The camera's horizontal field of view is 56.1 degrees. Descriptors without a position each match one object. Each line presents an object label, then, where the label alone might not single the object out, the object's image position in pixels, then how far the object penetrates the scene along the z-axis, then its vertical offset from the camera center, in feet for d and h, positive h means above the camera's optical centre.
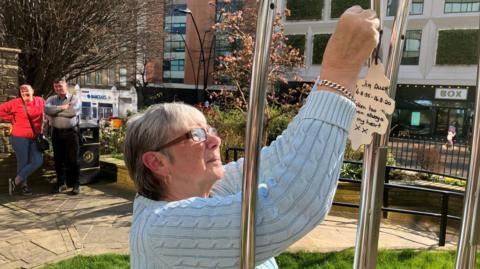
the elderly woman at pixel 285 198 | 3.02 -0.78
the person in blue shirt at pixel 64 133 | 20.58 -2.86
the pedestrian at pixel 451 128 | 33.18 -6.56
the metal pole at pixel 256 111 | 2.94 -0.19
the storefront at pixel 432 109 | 92.58 -4.03
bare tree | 31.86 +3.04
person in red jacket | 20.20 -2.61
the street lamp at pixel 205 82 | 109.48 -0.84
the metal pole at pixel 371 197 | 4.21 -1.04
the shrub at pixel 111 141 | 31.27 -4.76
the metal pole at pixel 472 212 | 3.22 -0.87
